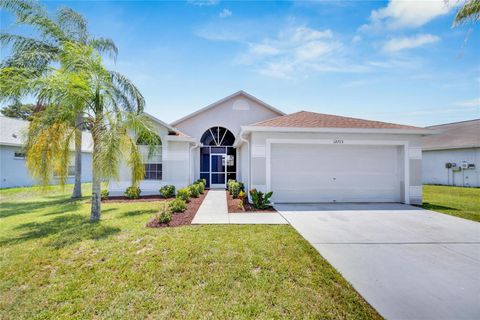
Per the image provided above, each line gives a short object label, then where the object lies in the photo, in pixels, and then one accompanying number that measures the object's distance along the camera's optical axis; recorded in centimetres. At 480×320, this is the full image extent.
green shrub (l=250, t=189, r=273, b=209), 923
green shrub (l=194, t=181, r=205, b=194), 1338
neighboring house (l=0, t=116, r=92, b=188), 1633
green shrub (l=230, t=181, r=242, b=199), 1222
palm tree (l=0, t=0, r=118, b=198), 988
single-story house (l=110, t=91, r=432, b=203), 1022
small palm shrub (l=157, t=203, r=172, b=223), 702
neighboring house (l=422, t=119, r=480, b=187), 1795
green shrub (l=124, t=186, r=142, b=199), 1202
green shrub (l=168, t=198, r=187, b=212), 837
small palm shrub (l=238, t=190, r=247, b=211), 916
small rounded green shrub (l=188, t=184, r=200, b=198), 1195
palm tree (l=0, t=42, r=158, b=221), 659
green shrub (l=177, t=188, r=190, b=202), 1037
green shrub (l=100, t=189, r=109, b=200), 1189
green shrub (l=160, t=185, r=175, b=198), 1225
